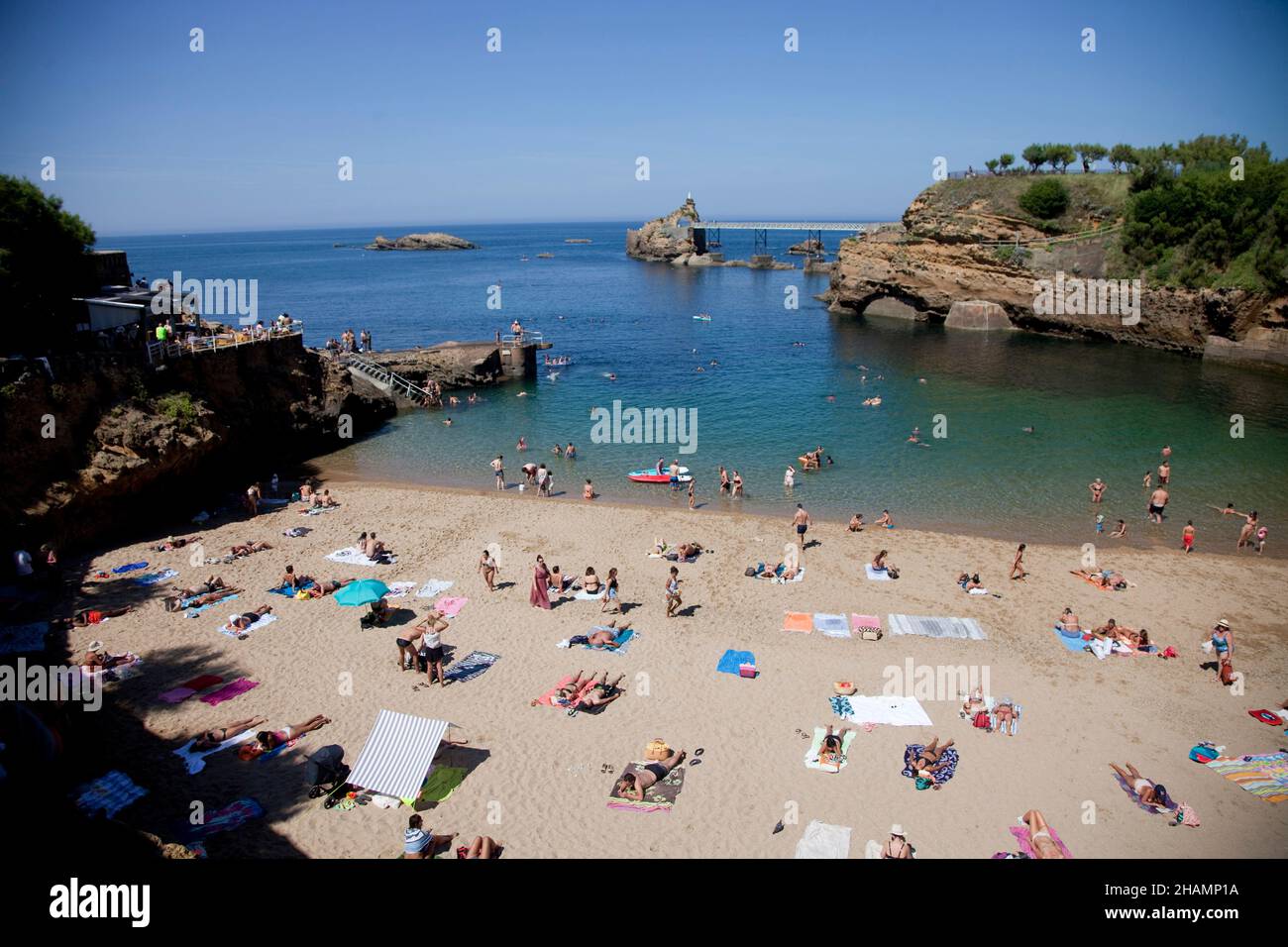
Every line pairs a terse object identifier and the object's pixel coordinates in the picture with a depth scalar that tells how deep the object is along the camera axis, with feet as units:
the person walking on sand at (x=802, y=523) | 67.51
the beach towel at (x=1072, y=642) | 49.19
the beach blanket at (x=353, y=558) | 62.75
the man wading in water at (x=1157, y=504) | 73.10
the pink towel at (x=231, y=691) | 42.27
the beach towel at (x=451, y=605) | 53.83
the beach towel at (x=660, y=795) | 33.88
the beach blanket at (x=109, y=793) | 32.37
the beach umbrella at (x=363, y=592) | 53.06
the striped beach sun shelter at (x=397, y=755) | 34.01
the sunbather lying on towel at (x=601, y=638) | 48.80
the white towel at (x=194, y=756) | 36.27
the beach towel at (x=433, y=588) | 56.89
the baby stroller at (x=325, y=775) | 34.55
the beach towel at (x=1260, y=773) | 35.09
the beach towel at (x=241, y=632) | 49.72
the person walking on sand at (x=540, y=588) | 54.19
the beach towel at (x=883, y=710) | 40.73
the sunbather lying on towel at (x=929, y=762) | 36.06
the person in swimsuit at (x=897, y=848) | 29.55
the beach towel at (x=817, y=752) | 36.60
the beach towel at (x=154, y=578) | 57.93
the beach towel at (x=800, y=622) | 51.57
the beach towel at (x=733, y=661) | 45.75
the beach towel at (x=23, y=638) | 45.80
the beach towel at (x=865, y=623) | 50.83
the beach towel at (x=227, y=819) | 31.45
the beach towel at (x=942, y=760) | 36.02
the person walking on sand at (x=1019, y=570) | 59.67
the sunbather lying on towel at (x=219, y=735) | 37.81
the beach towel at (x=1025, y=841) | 30.94
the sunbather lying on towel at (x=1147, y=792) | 34.09
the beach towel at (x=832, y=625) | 50.80
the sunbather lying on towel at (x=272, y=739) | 37.35
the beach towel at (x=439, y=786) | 34.37
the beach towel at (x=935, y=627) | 50.82
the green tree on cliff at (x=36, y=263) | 68.80
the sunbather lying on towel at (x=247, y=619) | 50.08
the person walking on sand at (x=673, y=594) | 53.52
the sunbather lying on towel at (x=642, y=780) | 34.40
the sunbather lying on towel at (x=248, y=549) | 63.57
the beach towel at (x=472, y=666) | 45.47
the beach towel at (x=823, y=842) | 30.83
